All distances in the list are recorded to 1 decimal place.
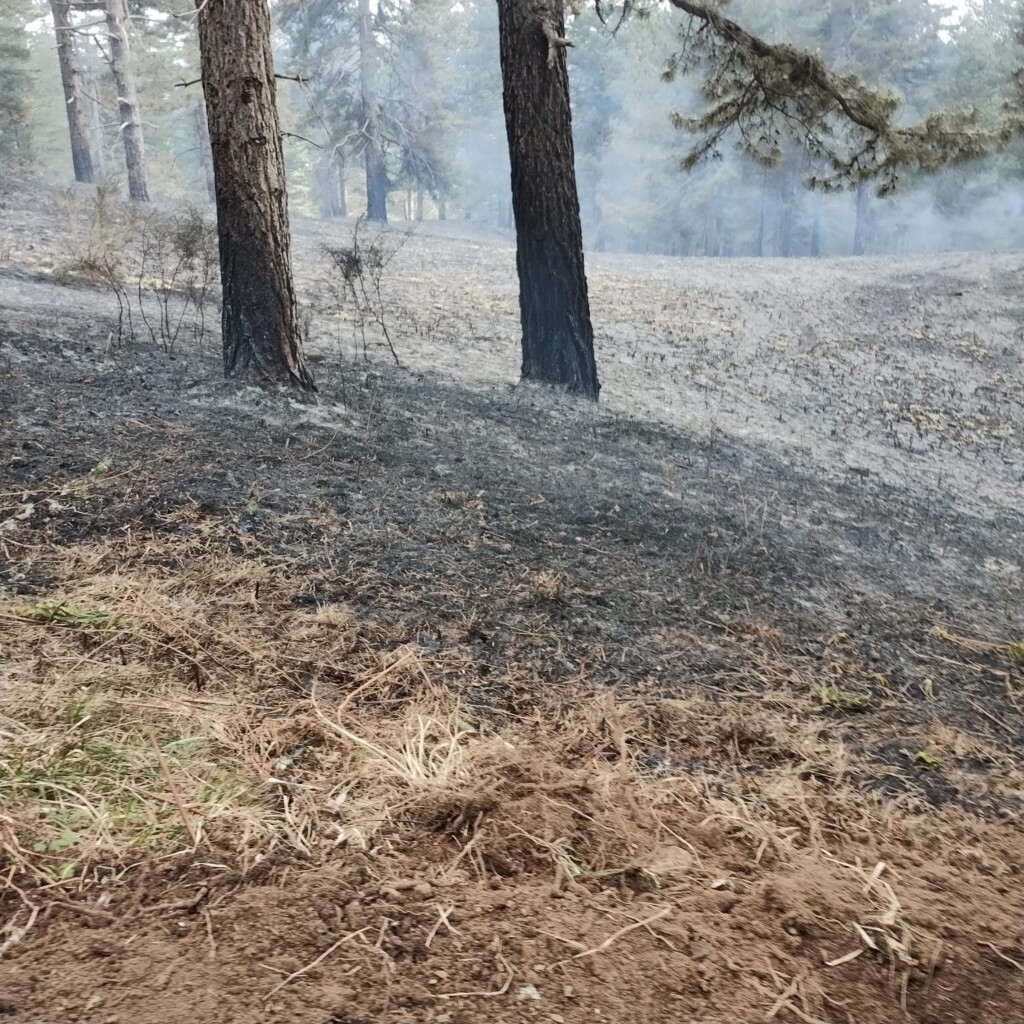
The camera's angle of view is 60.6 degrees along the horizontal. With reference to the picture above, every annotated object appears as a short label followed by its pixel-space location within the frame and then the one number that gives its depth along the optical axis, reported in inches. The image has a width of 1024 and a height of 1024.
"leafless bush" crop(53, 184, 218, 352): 328.2
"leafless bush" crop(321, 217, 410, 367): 339.9
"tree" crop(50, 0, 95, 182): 798.5
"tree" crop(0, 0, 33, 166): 968.1
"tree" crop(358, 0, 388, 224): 1142.9
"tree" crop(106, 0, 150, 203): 787.4
